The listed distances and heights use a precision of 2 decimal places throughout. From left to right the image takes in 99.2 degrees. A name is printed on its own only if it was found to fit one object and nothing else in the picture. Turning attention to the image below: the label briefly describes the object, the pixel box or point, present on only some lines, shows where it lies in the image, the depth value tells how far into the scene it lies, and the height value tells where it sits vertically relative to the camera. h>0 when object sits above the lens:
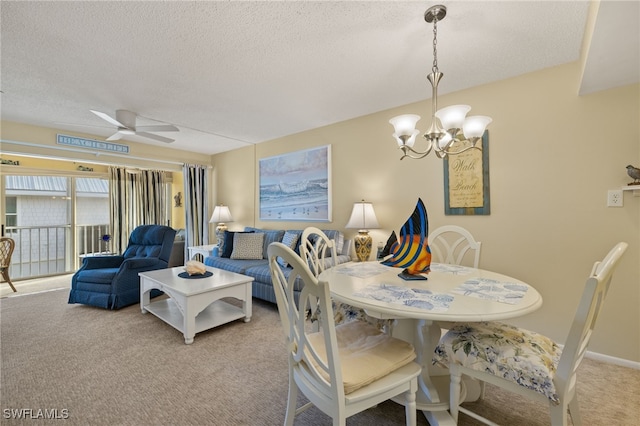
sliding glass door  4.59 -0.04
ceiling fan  2.94 +0.98
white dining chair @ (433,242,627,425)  1.01 -0.64
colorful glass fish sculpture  1.55 -0.19
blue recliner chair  3.11 -0.70
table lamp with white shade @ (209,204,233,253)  4.88 +0.00
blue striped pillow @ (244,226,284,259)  3.89 -0.31
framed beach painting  3.77 +0.44
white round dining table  1.13 -0.40
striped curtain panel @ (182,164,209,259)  5.05 +0.22
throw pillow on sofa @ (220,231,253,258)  3.99 -0.42
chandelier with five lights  1.57 +0.54
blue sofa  3.15 -0.62
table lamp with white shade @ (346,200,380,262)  3.06 -0.12
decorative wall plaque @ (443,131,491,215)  2.53 +0.30
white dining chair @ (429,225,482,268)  2.03 -0.30
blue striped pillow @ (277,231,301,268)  3.51 -0.32
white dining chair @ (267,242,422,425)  0.98 -0.64
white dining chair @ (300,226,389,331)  1.71 -0.63
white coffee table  2.38 -0.77
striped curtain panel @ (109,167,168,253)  5.36 +0.34
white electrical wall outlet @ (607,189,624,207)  1.99 +0.10
